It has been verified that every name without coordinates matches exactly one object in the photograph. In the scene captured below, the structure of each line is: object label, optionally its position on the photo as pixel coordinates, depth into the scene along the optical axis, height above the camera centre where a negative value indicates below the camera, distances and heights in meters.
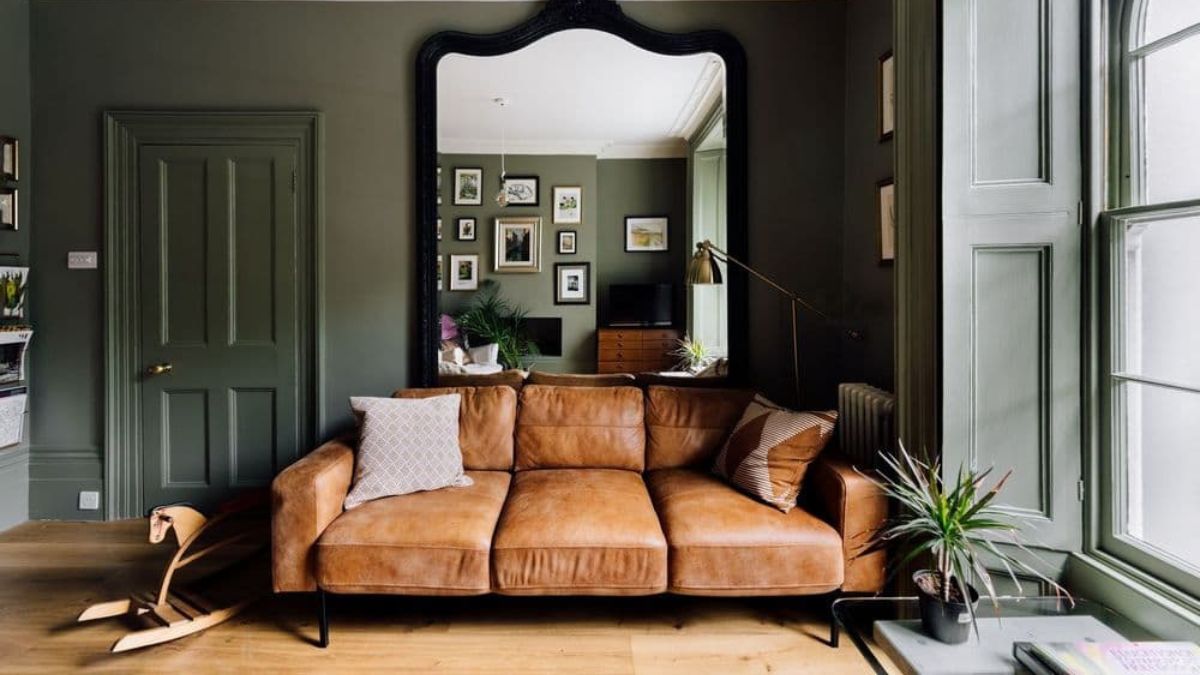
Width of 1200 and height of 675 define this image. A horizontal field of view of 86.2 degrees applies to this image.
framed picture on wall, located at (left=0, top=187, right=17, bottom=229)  3.24 +0.66
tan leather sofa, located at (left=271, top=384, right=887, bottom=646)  2.17 -0.71
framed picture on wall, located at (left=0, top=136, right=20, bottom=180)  3.24 +0.91
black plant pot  1.47 -0.66
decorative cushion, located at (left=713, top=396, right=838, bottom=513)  2.38 -0.46
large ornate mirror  3.29 +0.68
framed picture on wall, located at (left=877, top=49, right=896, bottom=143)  2.78 +1.04
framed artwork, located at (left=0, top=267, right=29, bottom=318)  3.21 +0.23
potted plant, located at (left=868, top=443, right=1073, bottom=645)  1.47 -0.52
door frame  3.33 +0.46
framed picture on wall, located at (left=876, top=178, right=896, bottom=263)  2.77 +0.49
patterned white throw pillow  2.48 -0.46
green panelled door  3.35 +0.18
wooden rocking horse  2.25 -1.01
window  1.75 +0.07
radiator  2.46 -0.36
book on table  1.31 -0.68
